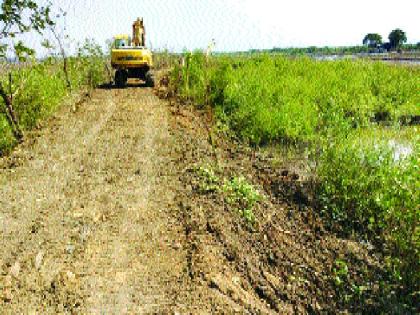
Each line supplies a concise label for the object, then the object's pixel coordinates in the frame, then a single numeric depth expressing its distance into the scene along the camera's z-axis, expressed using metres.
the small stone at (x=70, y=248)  4.62
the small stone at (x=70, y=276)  4.09
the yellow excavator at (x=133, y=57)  16.19
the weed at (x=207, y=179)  6.09
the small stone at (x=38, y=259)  4.35
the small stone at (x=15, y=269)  4.23
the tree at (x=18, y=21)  7.87
